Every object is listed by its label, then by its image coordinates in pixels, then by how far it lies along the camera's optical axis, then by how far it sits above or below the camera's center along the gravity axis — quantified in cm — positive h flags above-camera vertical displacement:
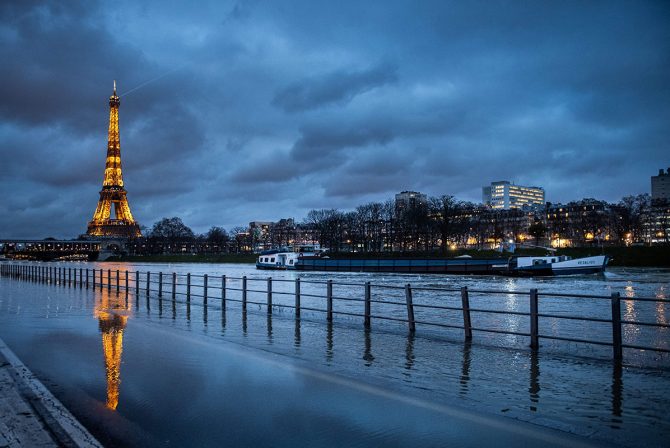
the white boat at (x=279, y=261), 9112 -391
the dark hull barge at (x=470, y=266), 6638 -368
